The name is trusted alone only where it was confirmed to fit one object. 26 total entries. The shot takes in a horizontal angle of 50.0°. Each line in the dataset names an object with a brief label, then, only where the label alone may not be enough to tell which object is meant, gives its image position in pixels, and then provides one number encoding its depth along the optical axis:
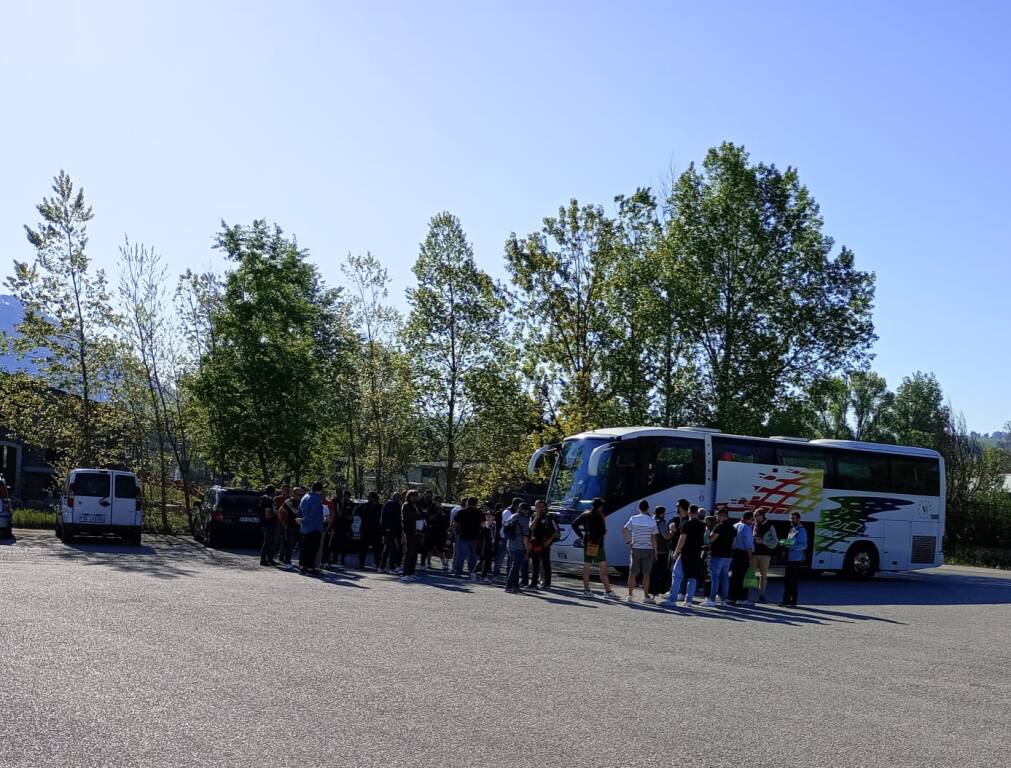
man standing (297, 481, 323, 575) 21.50
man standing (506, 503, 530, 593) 19.95
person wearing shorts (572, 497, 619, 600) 19.67
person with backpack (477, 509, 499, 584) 23.98
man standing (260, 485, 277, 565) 23.33
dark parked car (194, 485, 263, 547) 29.41
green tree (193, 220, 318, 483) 38.62
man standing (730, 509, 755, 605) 19.73
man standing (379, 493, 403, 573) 22.33
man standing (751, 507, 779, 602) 20.53
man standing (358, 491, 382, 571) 23.47
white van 28.17
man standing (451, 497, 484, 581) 21.92
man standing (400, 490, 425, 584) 21.06
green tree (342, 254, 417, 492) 48.38
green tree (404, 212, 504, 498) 43.75
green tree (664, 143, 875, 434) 43.00
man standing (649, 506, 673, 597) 20.02
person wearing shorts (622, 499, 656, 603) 19.03
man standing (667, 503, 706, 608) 18.75
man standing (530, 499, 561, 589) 20.44
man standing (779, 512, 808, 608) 19.97
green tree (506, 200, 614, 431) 42.22
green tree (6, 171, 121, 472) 36.44
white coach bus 24.70
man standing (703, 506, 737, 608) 19.28
